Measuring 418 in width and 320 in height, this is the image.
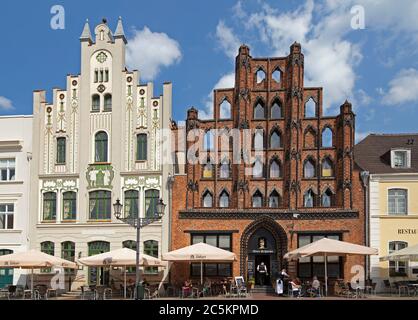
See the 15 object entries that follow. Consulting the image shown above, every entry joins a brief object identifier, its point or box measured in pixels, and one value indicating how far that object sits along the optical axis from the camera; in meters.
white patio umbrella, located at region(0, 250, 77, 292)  25.03
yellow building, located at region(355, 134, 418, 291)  28.97
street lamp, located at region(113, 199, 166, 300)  20.19
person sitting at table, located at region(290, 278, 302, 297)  24.30
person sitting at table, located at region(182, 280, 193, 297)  25.30
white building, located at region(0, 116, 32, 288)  31.23
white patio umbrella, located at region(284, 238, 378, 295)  24.54
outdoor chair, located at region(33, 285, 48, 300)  25.65
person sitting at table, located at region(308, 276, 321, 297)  24.80
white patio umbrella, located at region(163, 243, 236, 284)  25.36
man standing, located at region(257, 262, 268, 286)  29.25
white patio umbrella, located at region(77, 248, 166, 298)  24.97
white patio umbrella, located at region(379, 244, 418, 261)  24.58
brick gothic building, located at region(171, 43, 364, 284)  29.39
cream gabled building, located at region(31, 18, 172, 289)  30.56
